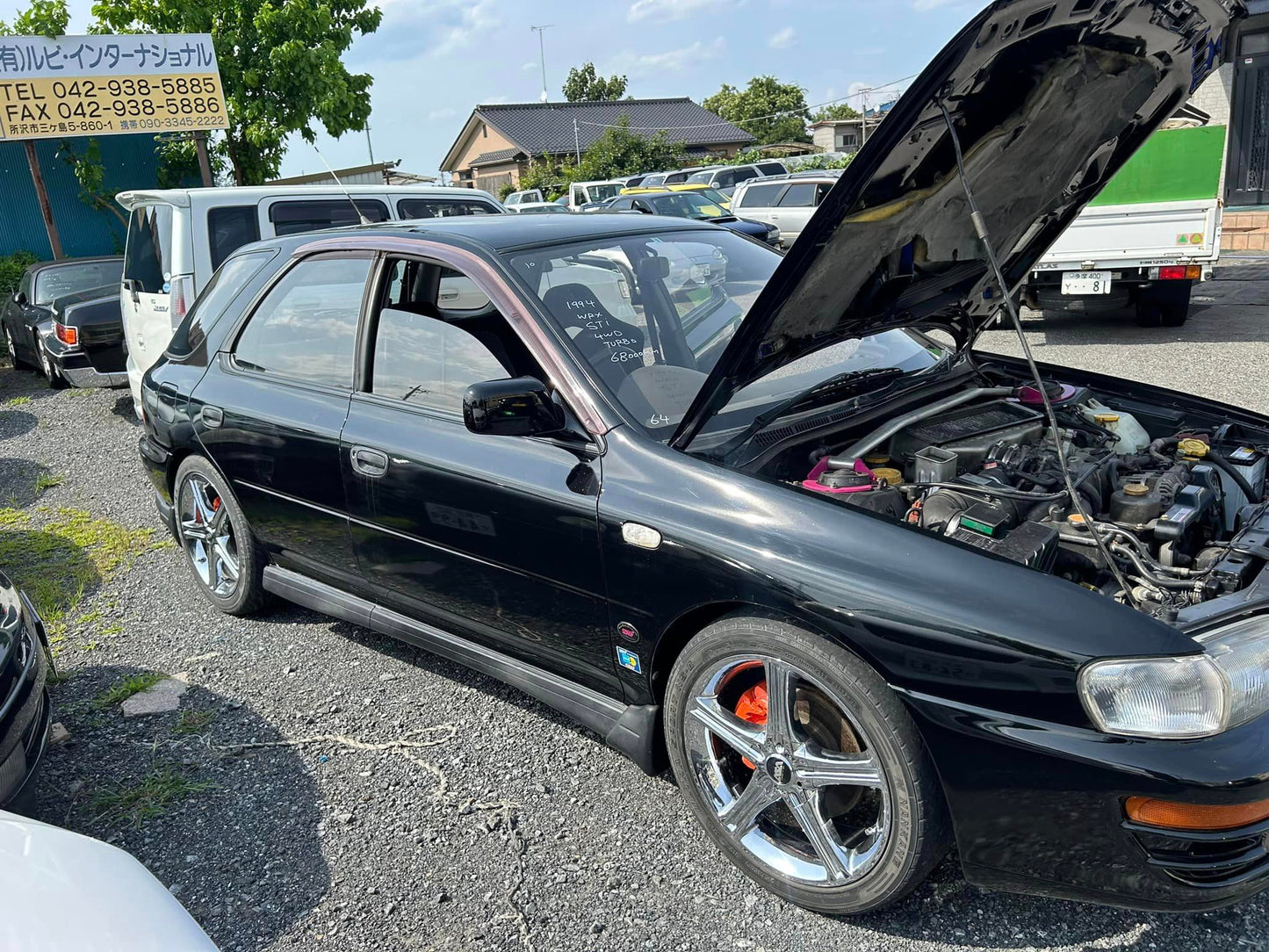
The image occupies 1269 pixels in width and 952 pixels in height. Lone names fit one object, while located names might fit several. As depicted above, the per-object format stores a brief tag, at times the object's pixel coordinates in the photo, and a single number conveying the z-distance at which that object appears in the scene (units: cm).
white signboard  1324
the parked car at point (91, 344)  907
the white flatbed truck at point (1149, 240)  907
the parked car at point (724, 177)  2453
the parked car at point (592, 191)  2801
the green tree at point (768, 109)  5959
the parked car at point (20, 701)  284
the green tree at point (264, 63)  1645
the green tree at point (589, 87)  6850
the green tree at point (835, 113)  6837
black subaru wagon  207
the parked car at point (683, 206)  1666
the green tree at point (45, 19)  1555
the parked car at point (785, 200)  1639
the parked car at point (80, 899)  178
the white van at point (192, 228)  681
